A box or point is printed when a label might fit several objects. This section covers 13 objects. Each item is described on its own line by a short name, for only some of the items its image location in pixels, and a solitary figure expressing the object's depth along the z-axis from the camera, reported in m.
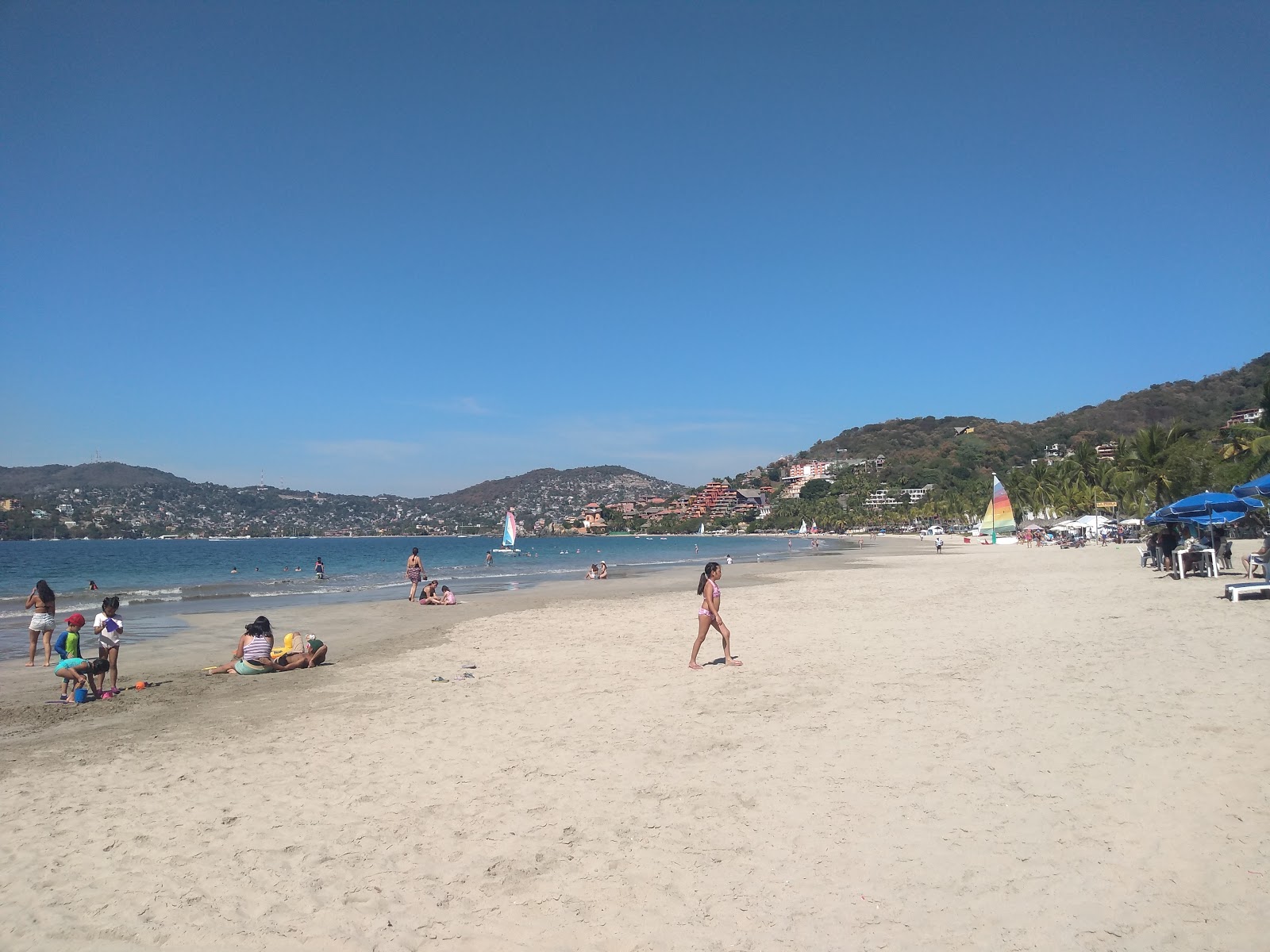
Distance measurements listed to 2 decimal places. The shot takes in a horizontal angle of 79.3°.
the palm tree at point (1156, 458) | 46.75
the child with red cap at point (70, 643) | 9.98
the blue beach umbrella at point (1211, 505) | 19.31
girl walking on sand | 10.68
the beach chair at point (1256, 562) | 15.68
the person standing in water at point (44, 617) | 12.86
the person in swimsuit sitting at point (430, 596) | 23.17
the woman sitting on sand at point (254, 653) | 11.77
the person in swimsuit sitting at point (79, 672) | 9.80
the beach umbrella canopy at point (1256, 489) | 16.86
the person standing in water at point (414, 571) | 24.12
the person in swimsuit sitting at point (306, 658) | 11.92
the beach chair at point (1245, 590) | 14.05
